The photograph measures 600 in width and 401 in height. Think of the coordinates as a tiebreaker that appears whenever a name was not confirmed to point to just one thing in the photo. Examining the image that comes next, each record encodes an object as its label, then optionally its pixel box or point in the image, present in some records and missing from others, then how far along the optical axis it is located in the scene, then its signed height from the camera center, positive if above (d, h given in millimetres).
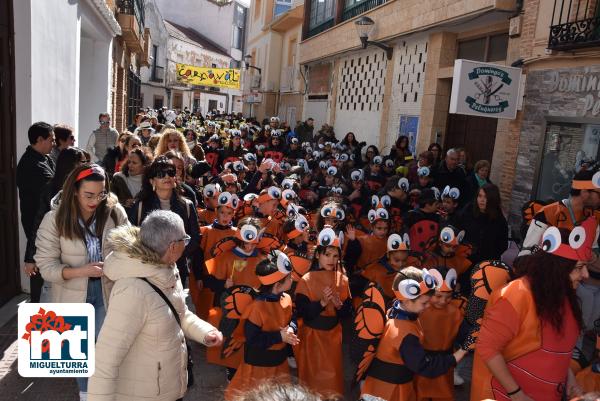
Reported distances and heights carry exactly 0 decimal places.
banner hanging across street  34844 +2331
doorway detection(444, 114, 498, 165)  10055 -22
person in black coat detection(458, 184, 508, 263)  5535 -964
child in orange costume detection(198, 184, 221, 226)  6355 -1130
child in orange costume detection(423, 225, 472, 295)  5156 -1225
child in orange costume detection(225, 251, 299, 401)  3582 -1428
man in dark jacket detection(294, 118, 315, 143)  17750 -370
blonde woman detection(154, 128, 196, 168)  6828 -428
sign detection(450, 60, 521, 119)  7781 +685
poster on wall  12047 -12
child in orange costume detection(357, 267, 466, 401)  3285 -1362
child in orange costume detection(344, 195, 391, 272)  5555 -1247
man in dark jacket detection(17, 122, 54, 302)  4762 -662
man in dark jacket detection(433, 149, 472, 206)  7688 -652
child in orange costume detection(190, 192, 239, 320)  5301 -1217
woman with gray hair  2457 -1027
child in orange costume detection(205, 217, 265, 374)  4465 -1332
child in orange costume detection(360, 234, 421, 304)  4734 -1248
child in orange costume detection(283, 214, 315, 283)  4881 -1194
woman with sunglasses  4508 -793
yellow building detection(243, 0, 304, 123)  23844 +2690
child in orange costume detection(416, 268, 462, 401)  3754 -1433
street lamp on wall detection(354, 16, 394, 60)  12993 +2321
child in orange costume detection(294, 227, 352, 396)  4035 -1610
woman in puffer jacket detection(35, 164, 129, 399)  3387 -916
